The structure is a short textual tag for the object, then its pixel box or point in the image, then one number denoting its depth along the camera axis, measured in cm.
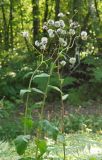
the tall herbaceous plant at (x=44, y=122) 264
